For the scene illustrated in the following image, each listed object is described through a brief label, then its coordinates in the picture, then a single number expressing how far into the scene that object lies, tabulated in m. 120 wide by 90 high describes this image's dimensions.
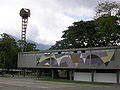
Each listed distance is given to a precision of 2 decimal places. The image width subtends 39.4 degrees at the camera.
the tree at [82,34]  51.74
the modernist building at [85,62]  34.39
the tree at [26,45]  61.79
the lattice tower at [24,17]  57.75
